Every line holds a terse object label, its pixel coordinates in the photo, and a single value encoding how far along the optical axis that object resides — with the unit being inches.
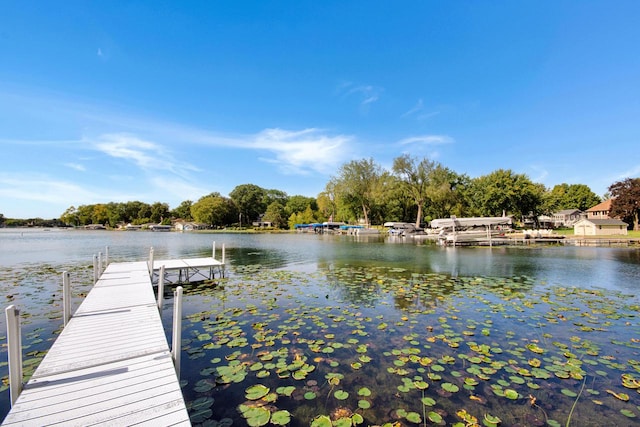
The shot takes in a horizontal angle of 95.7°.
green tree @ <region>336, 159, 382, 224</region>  2741.1
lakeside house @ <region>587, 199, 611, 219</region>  2285.6
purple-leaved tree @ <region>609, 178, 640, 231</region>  1829.5
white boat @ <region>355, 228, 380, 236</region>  2429.1
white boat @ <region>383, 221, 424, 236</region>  2186.0
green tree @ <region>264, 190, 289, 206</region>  4554.6
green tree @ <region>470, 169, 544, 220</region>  2169.3
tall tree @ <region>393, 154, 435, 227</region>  2359.7
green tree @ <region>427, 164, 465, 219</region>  2324.1
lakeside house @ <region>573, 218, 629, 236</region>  1710.1
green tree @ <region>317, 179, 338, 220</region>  2936.8
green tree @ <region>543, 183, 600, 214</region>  3388.3
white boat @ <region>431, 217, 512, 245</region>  1423.5
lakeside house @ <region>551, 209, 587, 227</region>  3073.3
